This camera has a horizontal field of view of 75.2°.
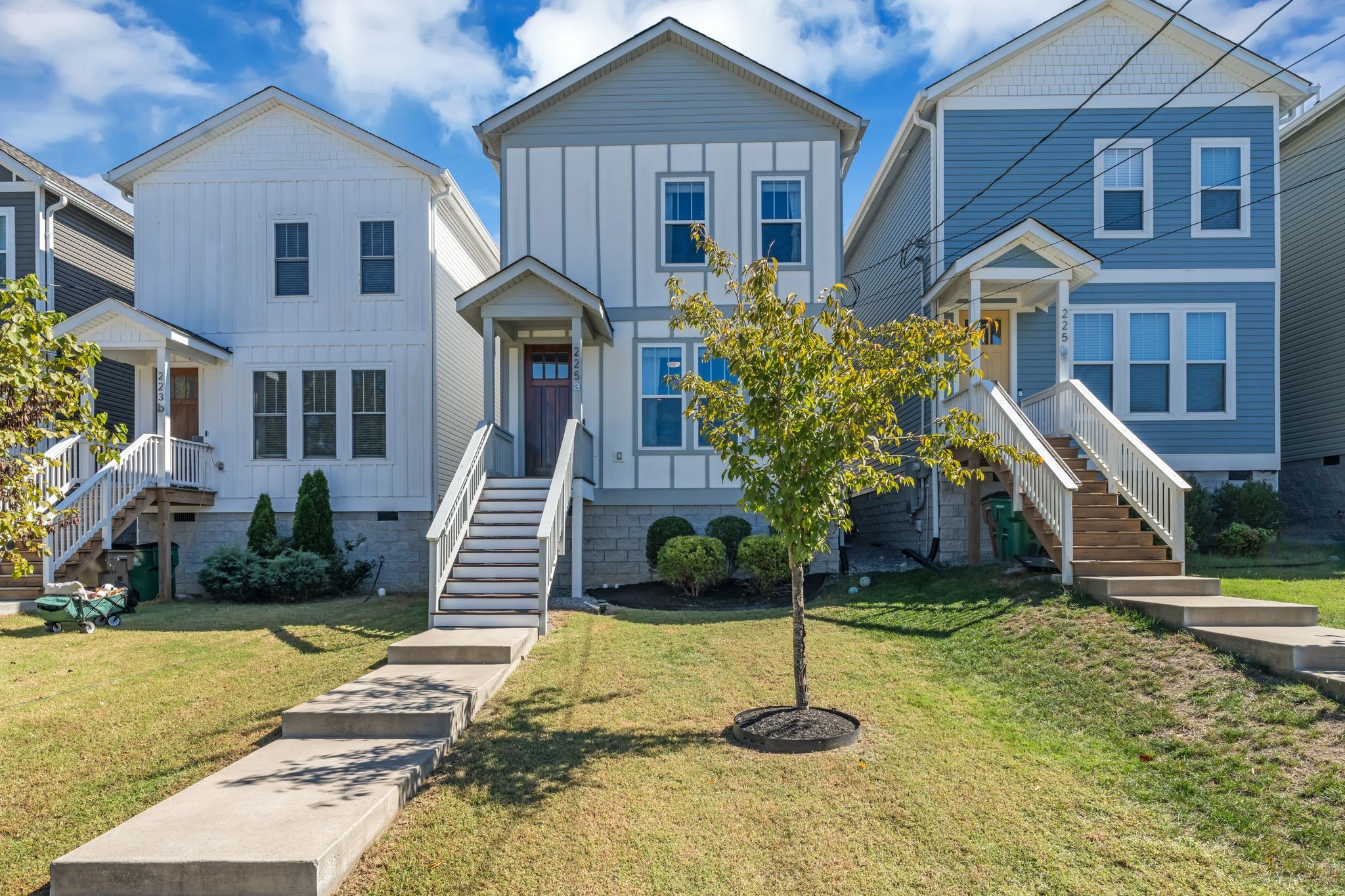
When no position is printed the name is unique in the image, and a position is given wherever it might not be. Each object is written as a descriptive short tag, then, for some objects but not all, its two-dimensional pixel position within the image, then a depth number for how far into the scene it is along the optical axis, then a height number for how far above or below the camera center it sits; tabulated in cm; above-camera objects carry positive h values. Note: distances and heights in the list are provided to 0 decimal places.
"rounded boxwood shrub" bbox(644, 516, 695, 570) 1354 -129
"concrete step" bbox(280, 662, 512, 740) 634 -197
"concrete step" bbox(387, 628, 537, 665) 818 -190
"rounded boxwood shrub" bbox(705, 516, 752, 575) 1328 -126
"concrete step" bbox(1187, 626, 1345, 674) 628 -149
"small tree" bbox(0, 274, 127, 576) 534 +32
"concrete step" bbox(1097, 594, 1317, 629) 752 -143
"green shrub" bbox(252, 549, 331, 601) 1328 -194
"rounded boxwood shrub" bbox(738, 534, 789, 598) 1201 -152
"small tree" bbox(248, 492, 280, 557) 1410 -136
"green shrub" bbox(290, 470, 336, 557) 1433 -115
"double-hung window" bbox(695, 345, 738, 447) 1431 +129
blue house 1448 +404
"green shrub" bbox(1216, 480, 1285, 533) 1364 -91
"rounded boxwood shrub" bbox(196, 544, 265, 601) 1335 -192
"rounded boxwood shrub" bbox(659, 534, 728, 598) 1220 -159
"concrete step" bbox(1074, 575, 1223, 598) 867 -137
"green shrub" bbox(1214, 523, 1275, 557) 1299 -136
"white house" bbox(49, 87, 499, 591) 1535 +260
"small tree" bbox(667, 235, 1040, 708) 630 +36
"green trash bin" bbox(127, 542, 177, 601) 1364 -198
